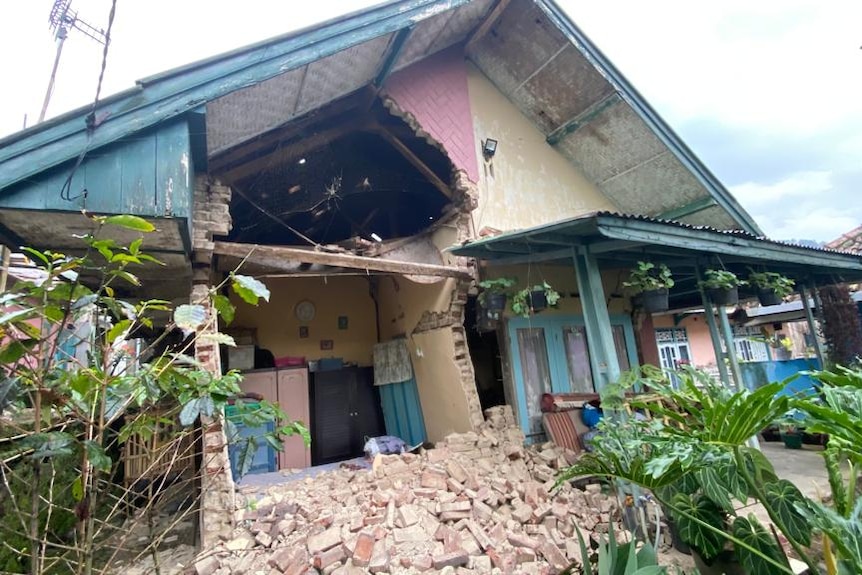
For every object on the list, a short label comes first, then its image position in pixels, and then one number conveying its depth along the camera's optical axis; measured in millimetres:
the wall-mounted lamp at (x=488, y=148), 6504
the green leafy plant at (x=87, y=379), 1554
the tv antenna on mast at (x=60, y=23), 9852
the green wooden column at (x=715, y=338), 5668
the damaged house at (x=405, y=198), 3410
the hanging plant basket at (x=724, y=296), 5430
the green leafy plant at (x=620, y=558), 2244
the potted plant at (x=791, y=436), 6727
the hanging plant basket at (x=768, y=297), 5801
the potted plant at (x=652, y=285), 4723
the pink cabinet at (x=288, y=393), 6418
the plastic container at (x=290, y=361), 6914
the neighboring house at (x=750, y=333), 10875
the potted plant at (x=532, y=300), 5086
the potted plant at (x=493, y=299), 5379
